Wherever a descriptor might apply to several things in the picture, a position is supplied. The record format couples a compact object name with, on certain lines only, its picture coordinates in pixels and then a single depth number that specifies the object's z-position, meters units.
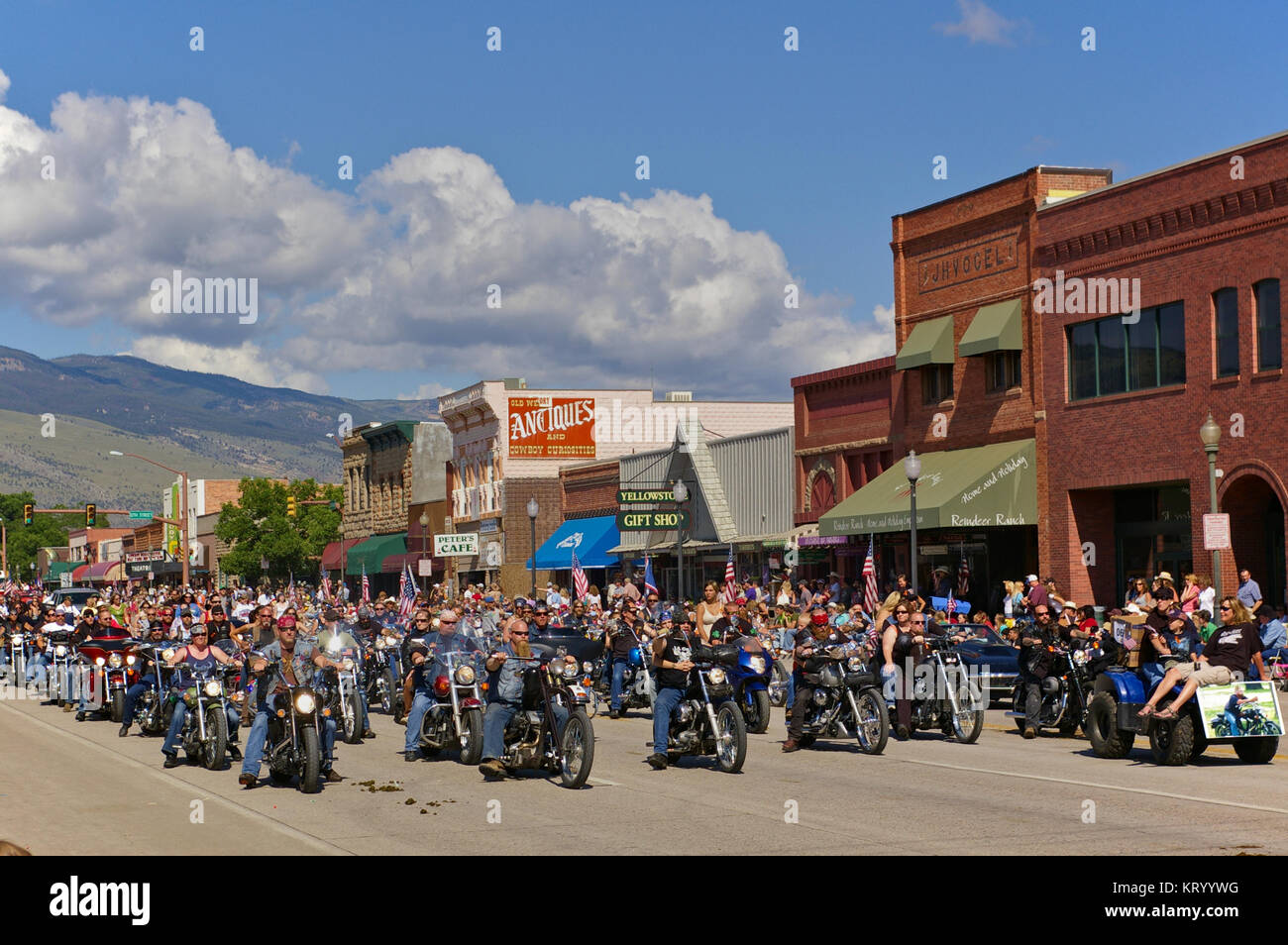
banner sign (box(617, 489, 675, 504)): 50.09
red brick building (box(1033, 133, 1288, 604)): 29.72
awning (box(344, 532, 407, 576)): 81.81
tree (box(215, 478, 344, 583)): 93.38
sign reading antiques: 67.44
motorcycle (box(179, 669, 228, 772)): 17.33
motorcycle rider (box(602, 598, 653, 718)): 23.89
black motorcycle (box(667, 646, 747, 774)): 16.22
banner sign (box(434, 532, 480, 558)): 67.00
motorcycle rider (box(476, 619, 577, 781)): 15.68
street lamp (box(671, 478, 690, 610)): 39.12
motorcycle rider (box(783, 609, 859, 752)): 18.22
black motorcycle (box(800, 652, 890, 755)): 17.98
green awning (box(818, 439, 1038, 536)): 35.66
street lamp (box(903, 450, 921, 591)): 30.48
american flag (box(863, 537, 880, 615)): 32.19
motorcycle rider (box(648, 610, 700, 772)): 16.38
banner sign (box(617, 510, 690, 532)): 49.75
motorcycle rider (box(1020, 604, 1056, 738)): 19.20
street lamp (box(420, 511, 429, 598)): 77.61
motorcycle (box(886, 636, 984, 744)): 19.20
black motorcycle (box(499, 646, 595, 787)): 15.20
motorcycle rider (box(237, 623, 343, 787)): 15.27
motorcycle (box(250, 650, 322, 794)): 14.94
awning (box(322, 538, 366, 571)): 88.00
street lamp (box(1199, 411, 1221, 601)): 24.31
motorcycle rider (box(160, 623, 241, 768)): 17.92
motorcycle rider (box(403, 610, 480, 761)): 17.48
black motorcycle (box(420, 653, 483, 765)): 17.34
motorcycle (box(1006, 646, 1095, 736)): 18.89
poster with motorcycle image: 16.02
